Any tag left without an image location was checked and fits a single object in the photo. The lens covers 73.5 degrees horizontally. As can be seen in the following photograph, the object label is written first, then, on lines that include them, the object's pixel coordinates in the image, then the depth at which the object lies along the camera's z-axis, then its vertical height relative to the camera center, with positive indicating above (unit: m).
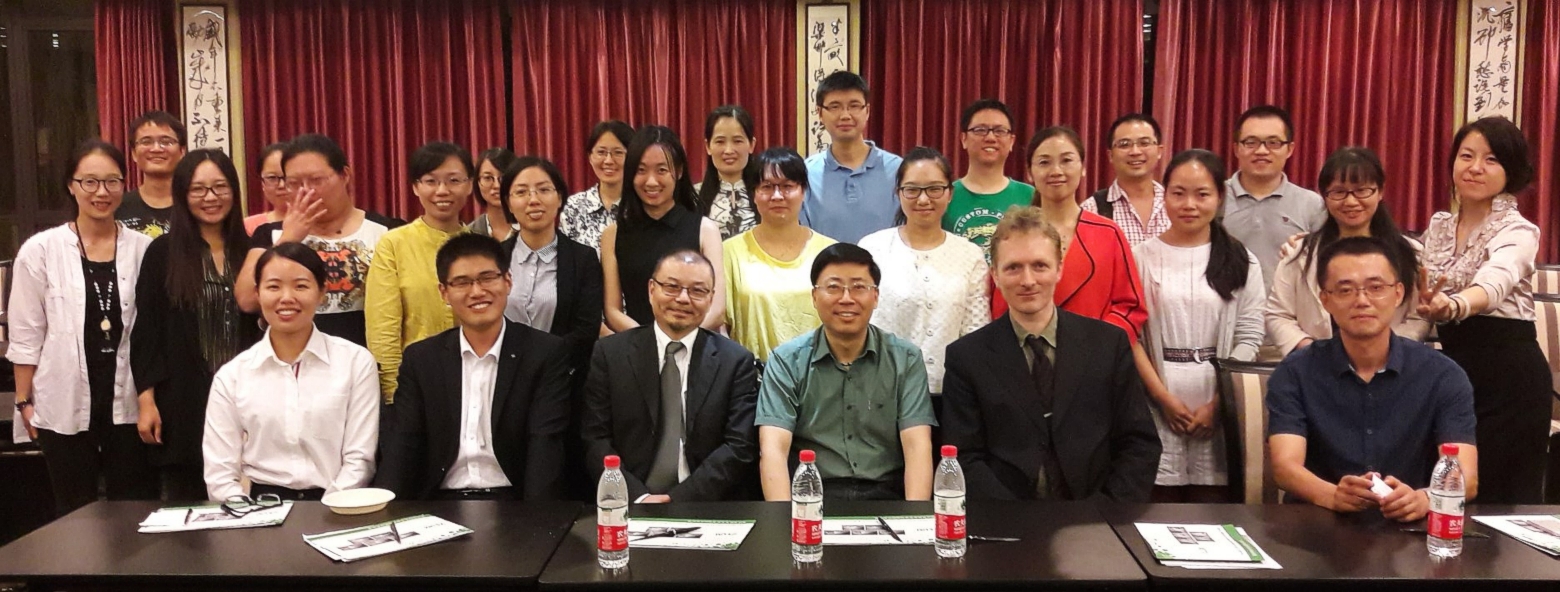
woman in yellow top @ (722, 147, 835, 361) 2.92 -0.03
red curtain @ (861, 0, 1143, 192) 5.35 +0.99
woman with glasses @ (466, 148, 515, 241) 3.25 +0.20
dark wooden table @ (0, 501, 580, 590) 1.67 -0.49
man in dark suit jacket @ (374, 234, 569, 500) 2.50 -0.36
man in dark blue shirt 2.12 -0.31
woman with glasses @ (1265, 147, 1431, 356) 2.67 +0.01
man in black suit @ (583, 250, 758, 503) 2.54 -0.34
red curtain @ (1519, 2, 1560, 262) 5.19 +0.67
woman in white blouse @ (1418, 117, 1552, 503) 2.67 -0.20
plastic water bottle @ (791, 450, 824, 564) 1.71 -0.44
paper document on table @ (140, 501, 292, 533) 1.92 -0.48
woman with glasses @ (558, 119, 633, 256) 3.37 +0.21
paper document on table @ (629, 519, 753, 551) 1.80 -0.49
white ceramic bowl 1.99 -0.46
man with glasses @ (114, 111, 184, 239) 3.25 +0.30
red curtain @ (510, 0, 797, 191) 5.43 +1.02
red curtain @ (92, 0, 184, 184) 5.36 +1.06
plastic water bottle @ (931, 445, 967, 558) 1.71 -0.44
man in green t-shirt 3.21 +0.22
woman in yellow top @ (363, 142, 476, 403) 2.79 -0.05
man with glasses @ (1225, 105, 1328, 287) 3.30 +0.17
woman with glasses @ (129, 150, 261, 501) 2.79 -0.15
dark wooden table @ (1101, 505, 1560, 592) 1.62 -0.51
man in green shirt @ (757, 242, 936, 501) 2.42 -0.34
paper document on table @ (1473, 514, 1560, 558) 1.78 -0.50
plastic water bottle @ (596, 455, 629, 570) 1.69 -0.43
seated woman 2.43 -0.35
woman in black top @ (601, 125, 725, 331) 3.03 +0.08
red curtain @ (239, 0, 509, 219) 5.48 +0.98
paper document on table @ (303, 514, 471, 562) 1.78 -0.49
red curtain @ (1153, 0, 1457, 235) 5.29 +0.89
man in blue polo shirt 3.41 +0.26
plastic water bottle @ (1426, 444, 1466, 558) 1.73 -0.45
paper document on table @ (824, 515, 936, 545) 1.81 -0.49
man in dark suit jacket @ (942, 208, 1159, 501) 2.37 -0.34
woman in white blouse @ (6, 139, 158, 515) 2.85 -0.20
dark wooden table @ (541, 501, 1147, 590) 1.62 -0.50
